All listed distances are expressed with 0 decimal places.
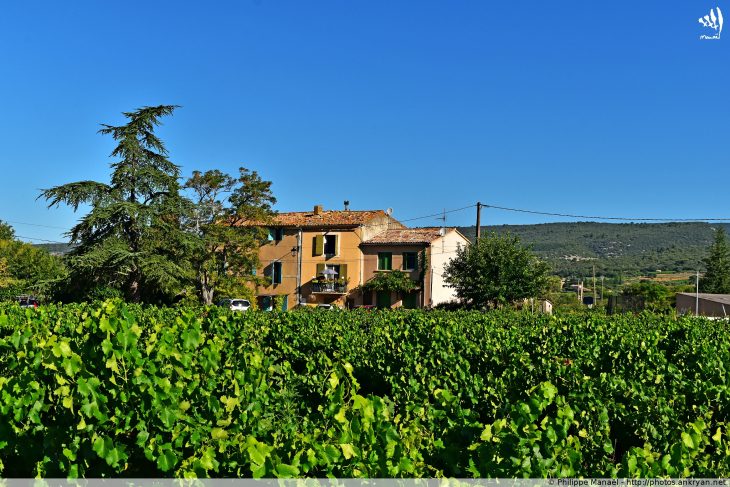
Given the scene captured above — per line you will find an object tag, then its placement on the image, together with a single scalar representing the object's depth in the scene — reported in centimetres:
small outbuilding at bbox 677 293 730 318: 3866
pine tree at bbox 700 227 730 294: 6725
